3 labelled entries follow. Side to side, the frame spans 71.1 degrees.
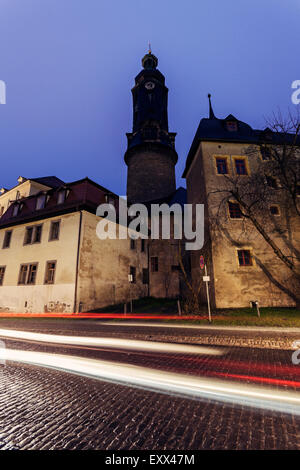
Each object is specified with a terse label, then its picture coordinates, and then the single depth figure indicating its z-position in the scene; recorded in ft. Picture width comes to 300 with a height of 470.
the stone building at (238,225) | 47.32
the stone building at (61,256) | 53.62
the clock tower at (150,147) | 109.60
